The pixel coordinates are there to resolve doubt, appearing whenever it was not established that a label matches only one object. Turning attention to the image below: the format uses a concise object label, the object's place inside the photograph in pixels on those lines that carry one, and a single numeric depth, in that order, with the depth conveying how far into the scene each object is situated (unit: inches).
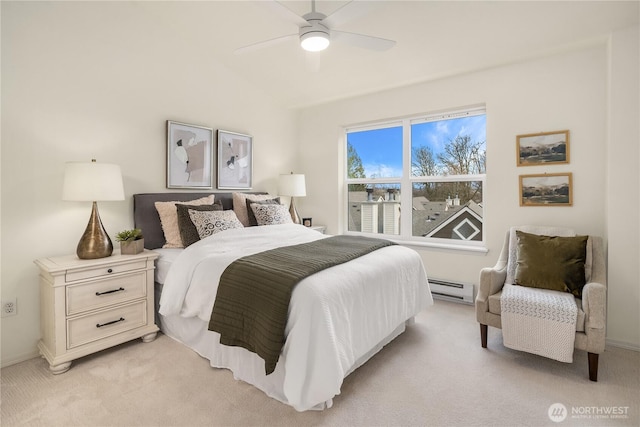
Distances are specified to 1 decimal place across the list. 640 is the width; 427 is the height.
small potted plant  101.8
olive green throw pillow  93.6
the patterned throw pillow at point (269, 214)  135.3
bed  64.1
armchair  79.6
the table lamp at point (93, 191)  90.7
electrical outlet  91.0
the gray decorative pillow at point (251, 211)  137.8
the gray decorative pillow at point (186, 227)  111.2
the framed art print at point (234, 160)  149.6
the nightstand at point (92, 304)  84.7
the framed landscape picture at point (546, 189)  114.4
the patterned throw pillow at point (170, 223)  116.5
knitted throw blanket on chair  81.7
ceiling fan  76.6
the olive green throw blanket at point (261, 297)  66.1
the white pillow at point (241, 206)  143.6
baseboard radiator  135.7
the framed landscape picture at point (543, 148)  114.3
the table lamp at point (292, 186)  168.7
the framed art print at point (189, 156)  130.0
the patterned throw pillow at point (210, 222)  112.4
